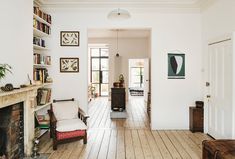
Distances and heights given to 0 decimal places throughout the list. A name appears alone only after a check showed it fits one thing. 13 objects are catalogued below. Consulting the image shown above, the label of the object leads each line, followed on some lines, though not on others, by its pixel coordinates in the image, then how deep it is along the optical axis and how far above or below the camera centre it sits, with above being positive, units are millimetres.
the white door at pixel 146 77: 7408 +84
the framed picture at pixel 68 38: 4068 +1003
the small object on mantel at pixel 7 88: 2252 -131
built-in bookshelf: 3501 +323
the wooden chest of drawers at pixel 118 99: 5540 -685
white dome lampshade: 2972 +1184
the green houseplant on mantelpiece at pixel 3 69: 2160 +135
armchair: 3115 -867
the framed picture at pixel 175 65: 4145 +349
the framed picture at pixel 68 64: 4090 +361
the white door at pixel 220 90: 3079 -234
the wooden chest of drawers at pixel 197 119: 3958 -979
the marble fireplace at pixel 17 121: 2439 -684
